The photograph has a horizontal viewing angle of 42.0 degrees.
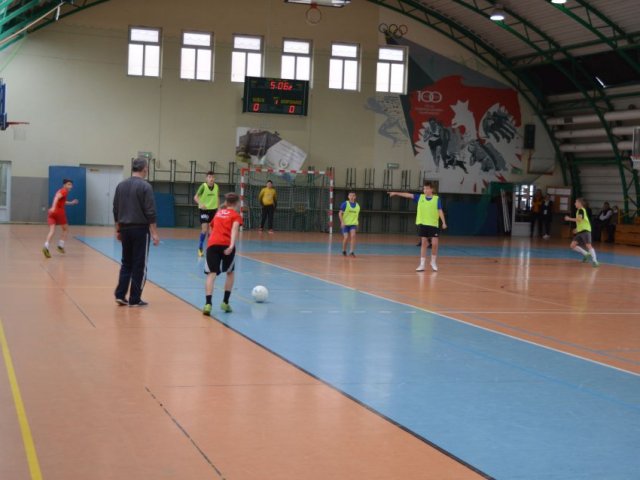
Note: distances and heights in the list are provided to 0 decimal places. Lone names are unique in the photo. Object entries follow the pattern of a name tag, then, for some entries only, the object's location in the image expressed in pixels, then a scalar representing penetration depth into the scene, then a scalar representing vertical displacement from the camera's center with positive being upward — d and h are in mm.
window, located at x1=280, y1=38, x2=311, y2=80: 39969 +6425
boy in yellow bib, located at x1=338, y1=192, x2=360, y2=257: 23922 -635
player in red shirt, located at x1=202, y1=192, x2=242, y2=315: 11328 -737
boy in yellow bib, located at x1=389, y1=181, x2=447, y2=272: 19938 -442
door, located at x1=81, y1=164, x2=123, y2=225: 38125 -221
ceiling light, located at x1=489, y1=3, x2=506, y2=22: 33669 +7951
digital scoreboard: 38156 +4489
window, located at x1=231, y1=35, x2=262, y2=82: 39281 +6286
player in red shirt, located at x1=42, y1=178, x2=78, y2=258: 19250 -651
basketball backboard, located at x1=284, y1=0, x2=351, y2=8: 31234 +7278
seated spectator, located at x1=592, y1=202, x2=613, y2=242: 39312 -602
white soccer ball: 12734 -1559
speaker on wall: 43094 +3479
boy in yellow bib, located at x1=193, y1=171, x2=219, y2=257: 21234 -237
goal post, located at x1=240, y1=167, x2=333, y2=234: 38781 -193
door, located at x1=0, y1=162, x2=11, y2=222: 36812 -436
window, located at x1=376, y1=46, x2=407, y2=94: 41250 +6318
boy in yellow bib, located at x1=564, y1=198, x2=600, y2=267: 23633 -838
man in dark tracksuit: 11727 -613
